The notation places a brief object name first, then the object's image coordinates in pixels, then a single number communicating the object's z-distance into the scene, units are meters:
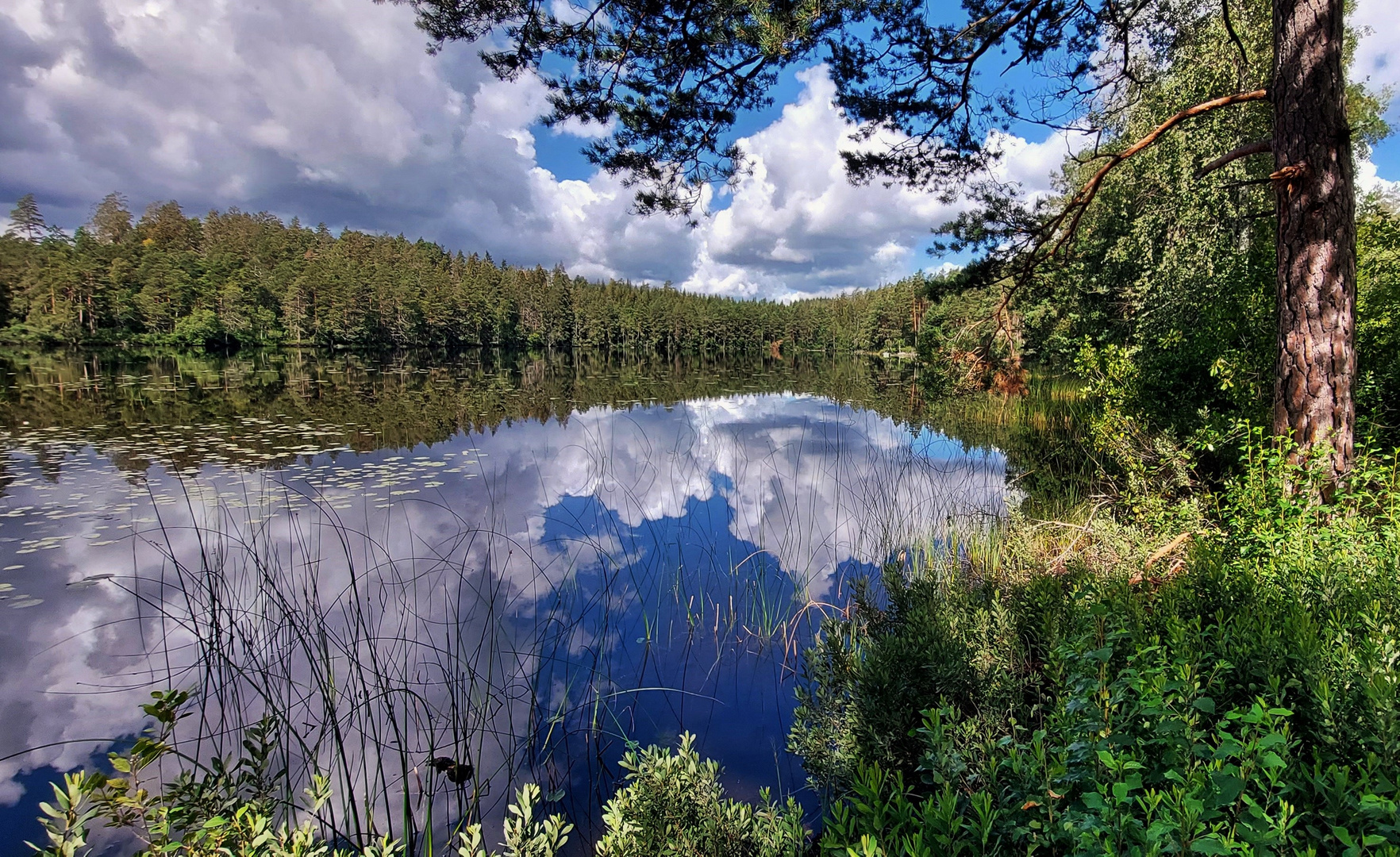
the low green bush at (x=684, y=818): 1.96
